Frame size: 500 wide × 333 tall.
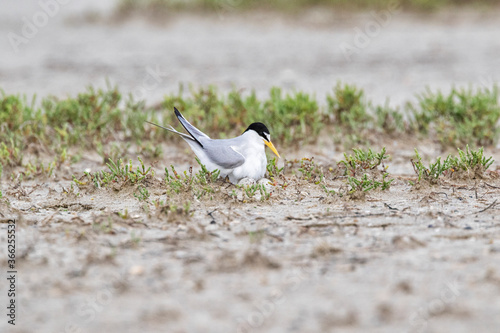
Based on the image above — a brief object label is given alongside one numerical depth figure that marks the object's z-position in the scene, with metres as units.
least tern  9.55
